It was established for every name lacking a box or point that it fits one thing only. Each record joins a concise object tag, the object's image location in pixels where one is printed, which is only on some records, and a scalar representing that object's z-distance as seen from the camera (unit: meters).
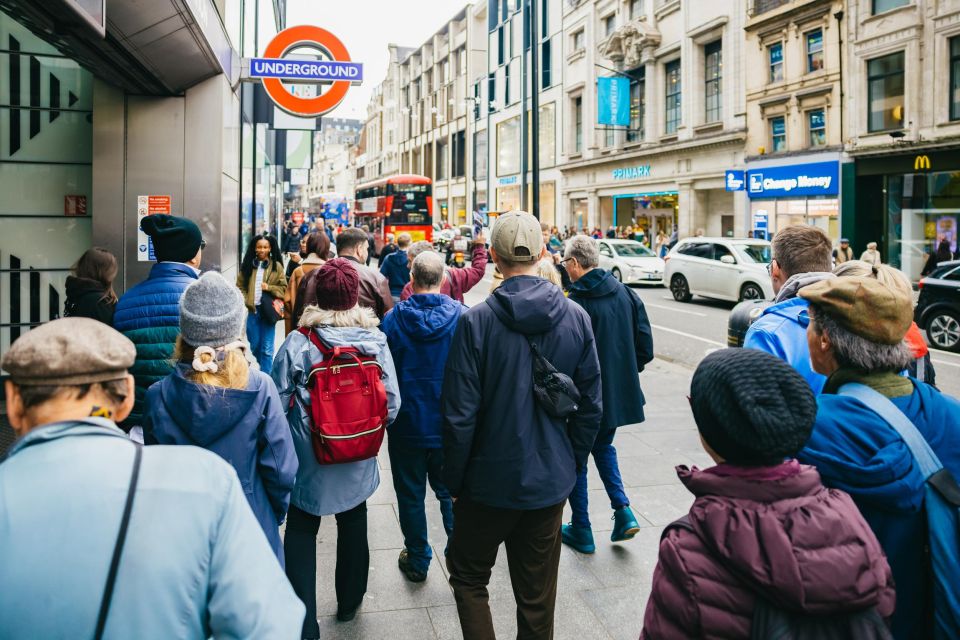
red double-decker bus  38.66
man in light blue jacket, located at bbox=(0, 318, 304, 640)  1.47
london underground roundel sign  8.40
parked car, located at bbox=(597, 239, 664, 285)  23.55
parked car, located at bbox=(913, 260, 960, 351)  12.48
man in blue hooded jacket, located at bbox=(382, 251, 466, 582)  4.21
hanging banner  36.22
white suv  17.59
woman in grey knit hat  2.70
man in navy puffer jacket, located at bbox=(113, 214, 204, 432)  3.54
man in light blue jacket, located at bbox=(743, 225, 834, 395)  3.24
